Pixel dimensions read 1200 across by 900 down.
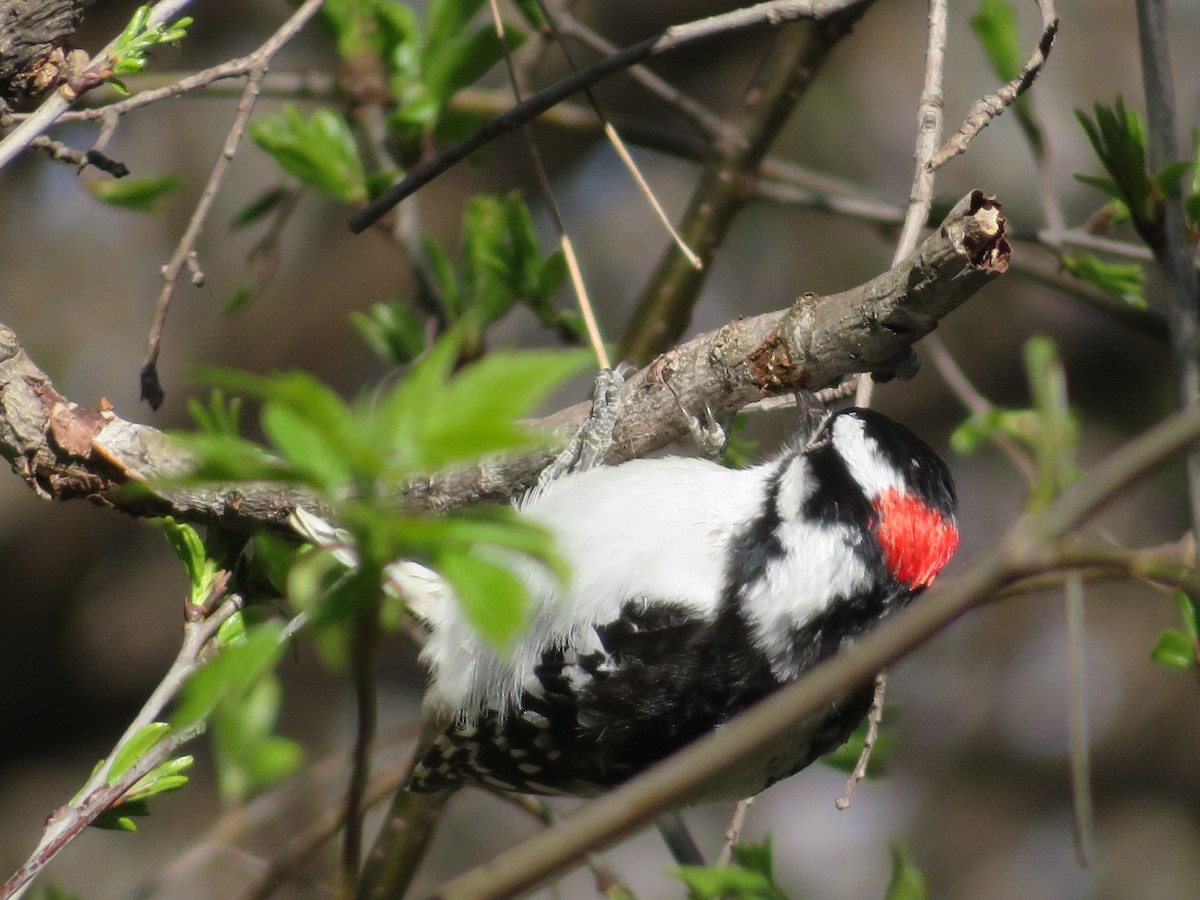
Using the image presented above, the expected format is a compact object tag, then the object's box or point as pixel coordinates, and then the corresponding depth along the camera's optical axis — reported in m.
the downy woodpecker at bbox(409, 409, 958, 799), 4.45
